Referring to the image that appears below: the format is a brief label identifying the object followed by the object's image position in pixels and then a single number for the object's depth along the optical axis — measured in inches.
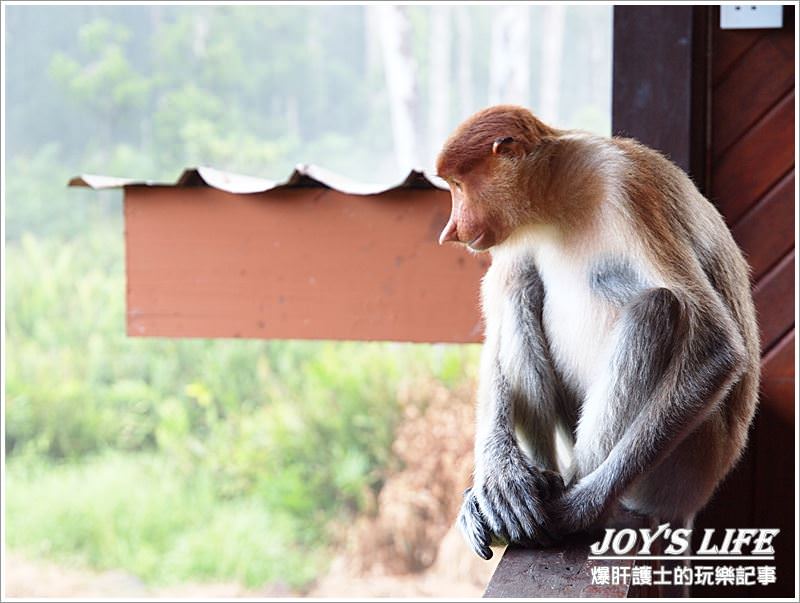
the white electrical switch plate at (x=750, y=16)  158.2
